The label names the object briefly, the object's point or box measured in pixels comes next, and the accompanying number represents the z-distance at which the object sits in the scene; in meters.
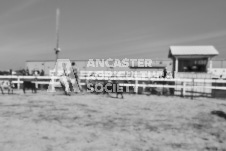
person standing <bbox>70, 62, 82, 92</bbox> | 13.42
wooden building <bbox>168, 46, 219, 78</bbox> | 14.63
